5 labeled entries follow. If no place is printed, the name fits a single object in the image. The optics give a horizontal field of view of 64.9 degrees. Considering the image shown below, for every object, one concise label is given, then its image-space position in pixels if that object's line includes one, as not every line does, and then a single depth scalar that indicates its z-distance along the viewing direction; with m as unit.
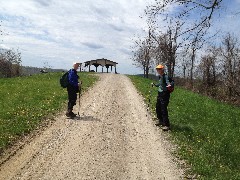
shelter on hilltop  37.26
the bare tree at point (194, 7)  5.48
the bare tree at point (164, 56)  25.79
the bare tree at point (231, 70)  27.01
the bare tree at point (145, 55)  32.96
